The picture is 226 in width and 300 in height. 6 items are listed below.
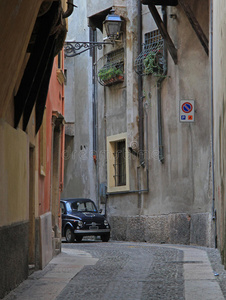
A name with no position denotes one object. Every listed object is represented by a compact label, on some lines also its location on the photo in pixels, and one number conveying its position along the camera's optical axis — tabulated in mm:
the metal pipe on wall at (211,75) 17766
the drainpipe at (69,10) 10944
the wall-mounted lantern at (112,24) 24047
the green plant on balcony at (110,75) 24578
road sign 18844
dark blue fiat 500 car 23141
